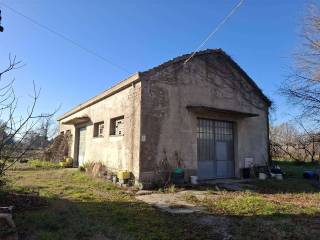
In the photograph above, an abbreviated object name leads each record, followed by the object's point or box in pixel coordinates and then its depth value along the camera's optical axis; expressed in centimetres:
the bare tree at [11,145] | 635
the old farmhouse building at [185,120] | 1139
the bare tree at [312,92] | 1233
